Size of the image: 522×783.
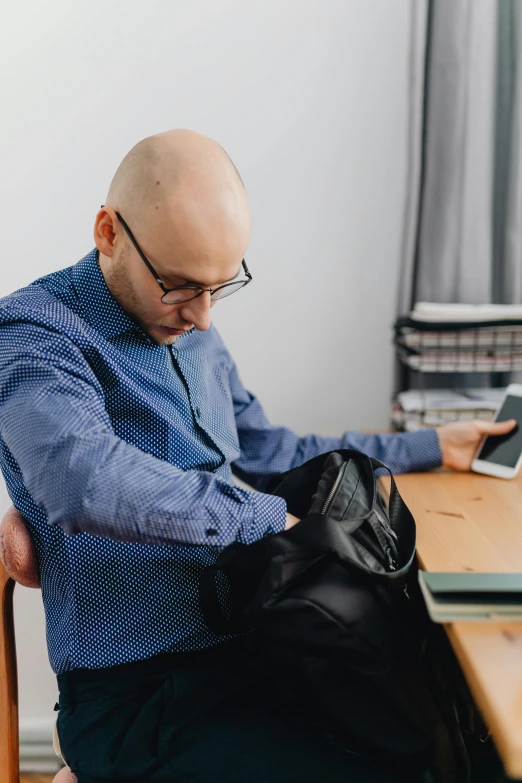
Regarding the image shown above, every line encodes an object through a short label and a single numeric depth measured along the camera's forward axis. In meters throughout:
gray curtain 1.61
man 0.88
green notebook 0.75
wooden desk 0.63
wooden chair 1.03
